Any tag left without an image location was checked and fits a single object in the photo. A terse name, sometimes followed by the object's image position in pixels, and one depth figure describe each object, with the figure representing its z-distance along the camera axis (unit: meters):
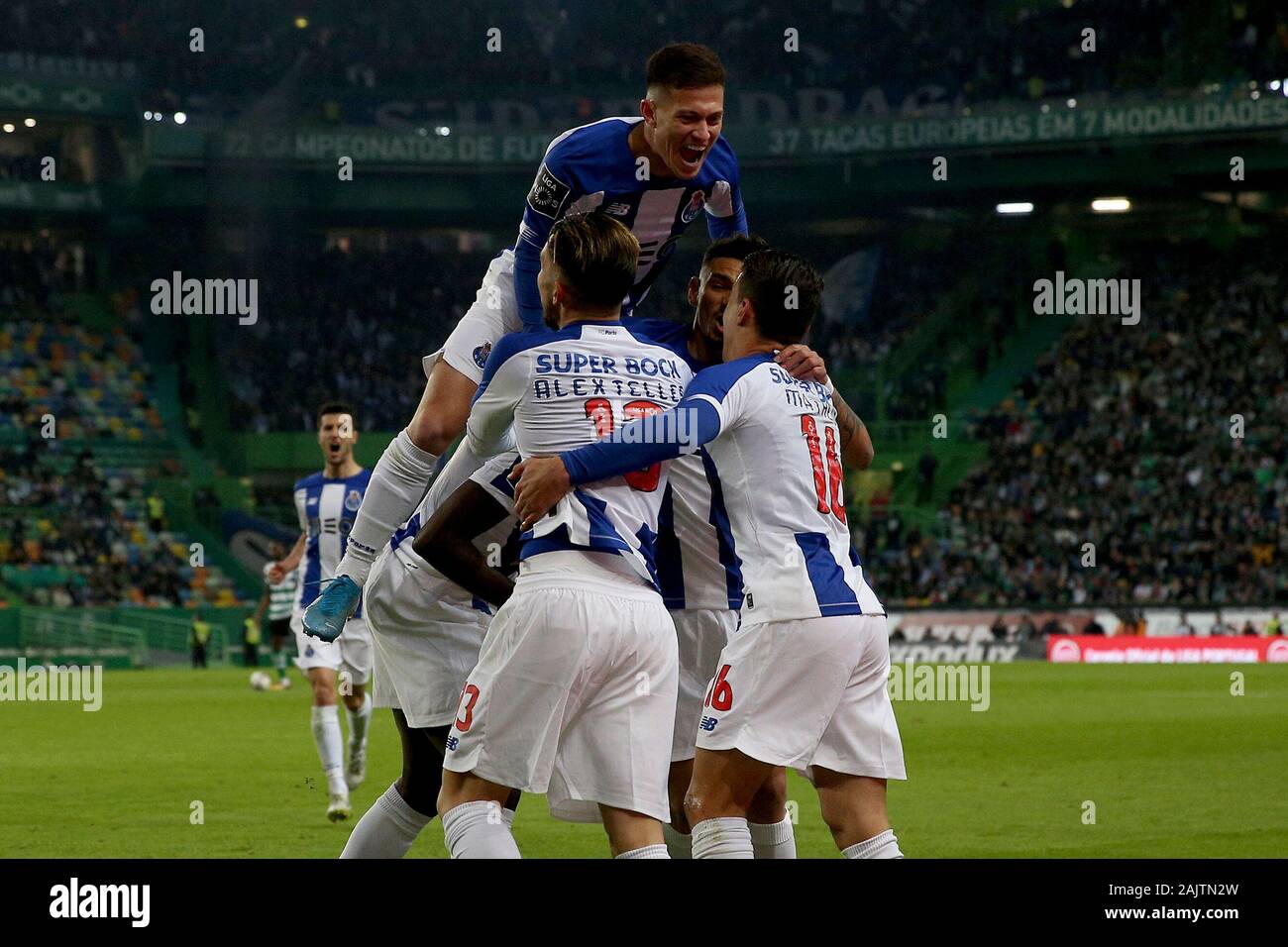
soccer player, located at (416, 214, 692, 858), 4.74
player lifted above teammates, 5.97
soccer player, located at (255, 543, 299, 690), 21.39
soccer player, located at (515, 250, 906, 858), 5.18
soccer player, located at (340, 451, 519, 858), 5.74
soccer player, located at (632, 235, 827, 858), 5.87
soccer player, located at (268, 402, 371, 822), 10.82
